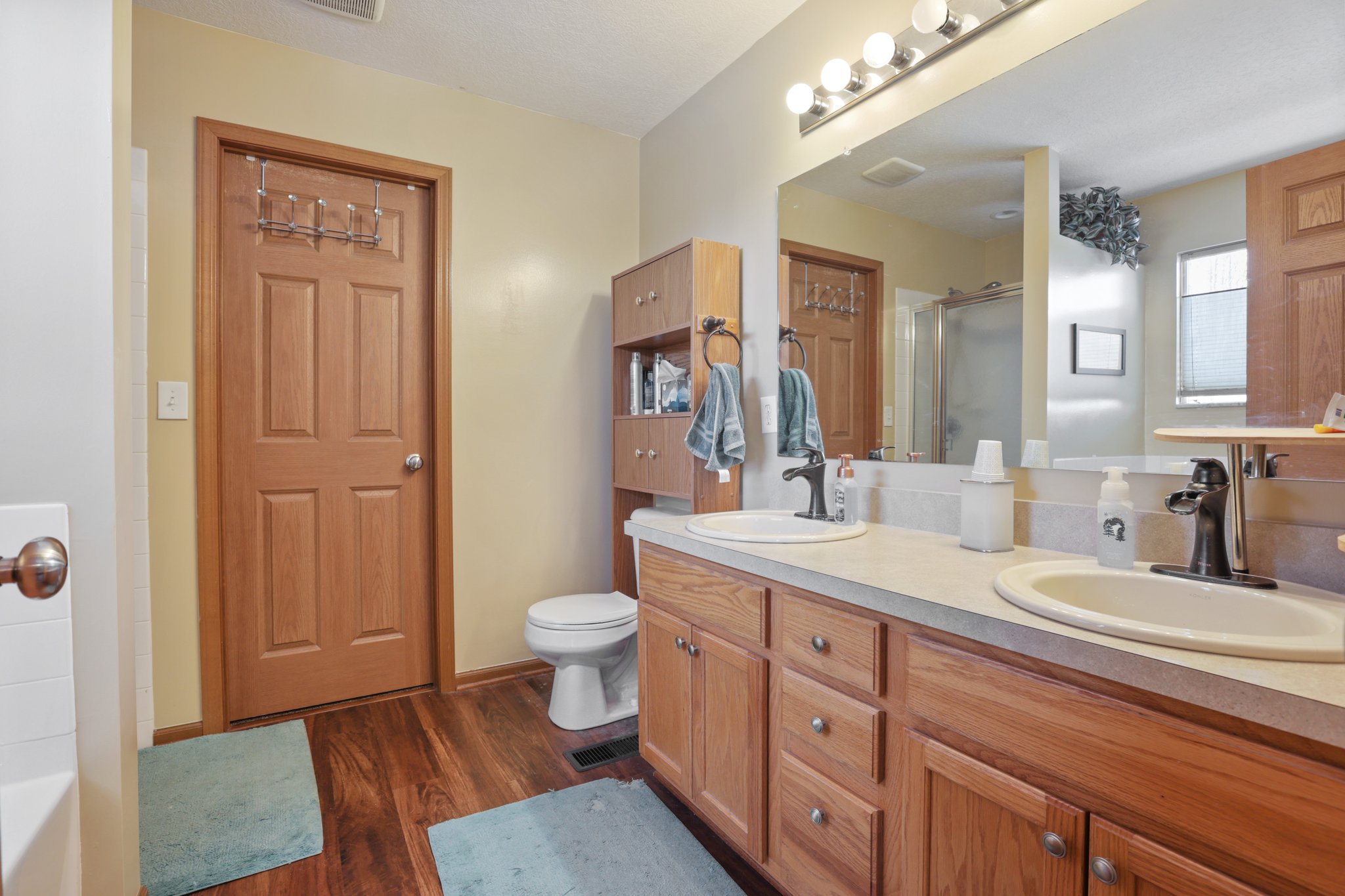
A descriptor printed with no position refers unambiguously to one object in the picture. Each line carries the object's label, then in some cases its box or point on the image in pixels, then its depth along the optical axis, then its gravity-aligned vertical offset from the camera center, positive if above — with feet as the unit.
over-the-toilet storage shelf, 7.04 +1.19
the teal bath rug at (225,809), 5.02 -3.38
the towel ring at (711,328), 7.00 +1.24
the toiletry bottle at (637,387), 8.44 +0.69
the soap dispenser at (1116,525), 3.60 -0.49
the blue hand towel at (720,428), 6.64 +0.11
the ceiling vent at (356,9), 6.49 +4.47
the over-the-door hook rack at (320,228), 7.45 +2.53
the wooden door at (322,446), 7.36 -0.11
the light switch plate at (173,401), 6.77 +0.38
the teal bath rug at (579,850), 4.80 -3.39
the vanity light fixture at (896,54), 4.83 +3.24
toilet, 7.08 -2.41
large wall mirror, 3.34 +1.27
